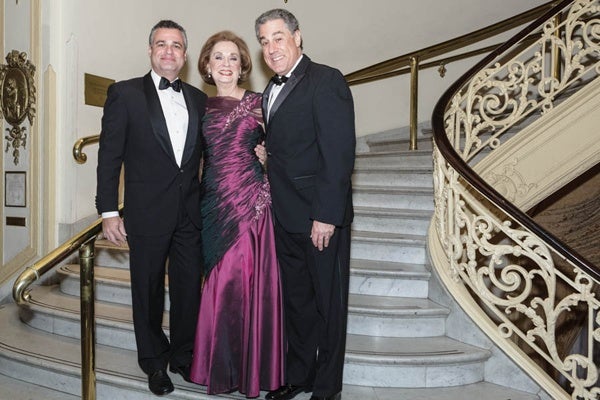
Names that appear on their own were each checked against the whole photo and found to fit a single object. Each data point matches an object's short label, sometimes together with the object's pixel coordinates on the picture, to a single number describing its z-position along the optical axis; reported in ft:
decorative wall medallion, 12.82
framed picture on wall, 13.17
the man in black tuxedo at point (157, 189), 7.45
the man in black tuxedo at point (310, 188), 6.72
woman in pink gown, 7.52
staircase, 8.37
